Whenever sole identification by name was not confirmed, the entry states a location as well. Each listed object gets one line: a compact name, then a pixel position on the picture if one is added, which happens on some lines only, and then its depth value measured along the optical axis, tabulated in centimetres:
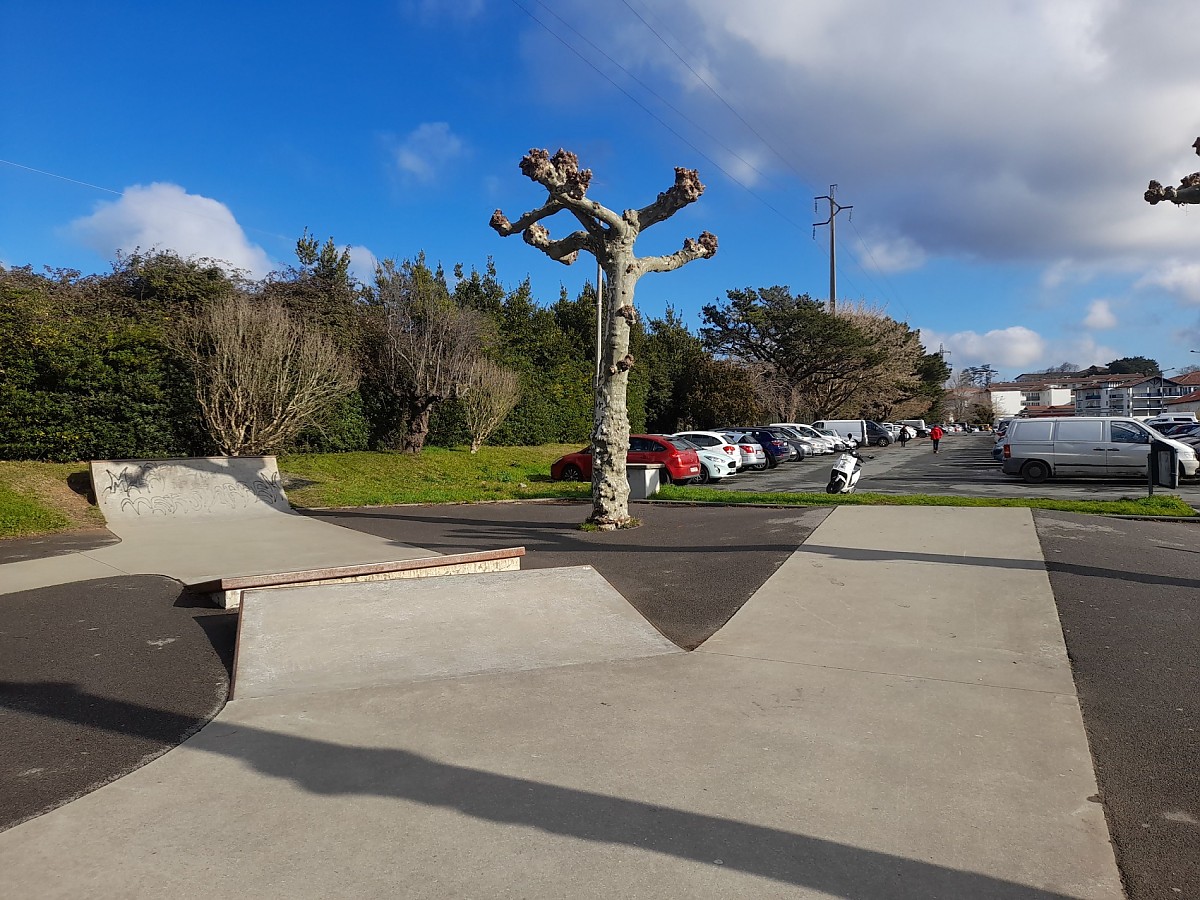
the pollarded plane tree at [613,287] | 1105
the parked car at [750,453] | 2527
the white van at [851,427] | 4444
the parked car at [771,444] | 2803
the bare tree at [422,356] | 2395
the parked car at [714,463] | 2181
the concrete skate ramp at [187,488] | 1491
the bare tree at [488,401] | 2588
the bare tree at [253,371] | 1797
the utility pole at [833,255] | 5128
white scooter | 1609
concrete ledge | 697
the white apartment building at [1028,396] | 16012
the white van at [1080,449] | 1867
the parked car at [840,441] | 3819
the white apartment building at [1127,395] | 11712
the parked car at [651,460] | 2002
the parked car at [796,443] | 3234
